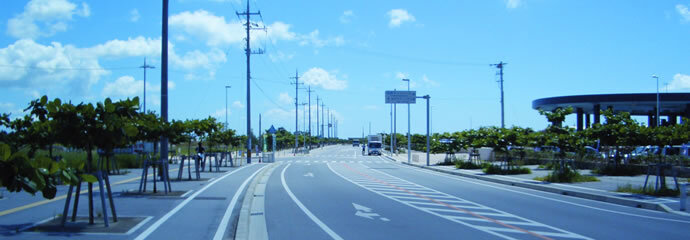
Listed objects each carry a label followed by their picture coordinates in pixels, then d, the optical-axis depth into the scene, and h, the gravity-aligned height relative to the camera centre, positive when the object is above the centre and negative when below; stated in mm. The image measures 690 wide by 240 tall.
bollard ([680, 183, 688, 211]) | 13844 -1654
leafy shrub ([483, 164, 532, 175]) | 29891 -2063
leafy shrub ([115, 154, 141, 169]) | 33900 -1670
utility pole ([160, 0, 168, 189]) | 23562 +3180
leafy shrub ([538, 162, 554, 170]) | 33031 -2089
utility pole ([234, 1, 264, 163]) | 46366 +4581
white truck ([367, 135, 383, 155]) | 77562 -1406
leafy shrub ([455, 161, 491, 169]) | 36222 -2126
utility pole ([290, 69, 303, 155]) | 84125 +6297
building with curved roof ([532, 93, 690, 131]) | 49750 +3104
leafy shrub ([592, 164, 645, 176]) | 26828 -1827
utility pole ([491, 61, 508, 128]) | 54131 +6933
